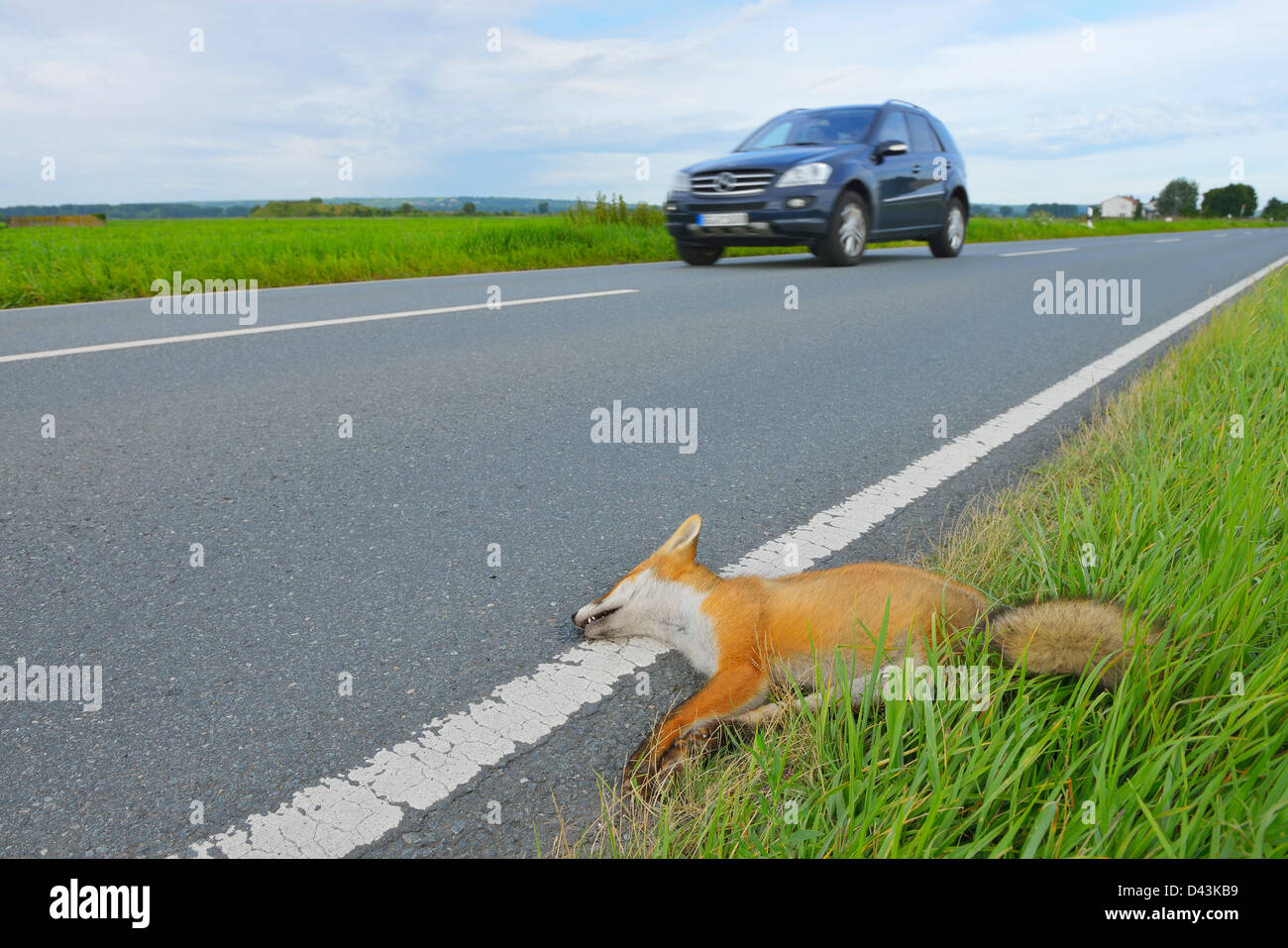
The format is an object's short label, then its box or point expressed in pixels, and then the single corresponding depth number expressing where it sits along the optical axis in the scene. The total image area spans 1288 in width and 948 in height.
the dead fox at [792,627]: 1.75
